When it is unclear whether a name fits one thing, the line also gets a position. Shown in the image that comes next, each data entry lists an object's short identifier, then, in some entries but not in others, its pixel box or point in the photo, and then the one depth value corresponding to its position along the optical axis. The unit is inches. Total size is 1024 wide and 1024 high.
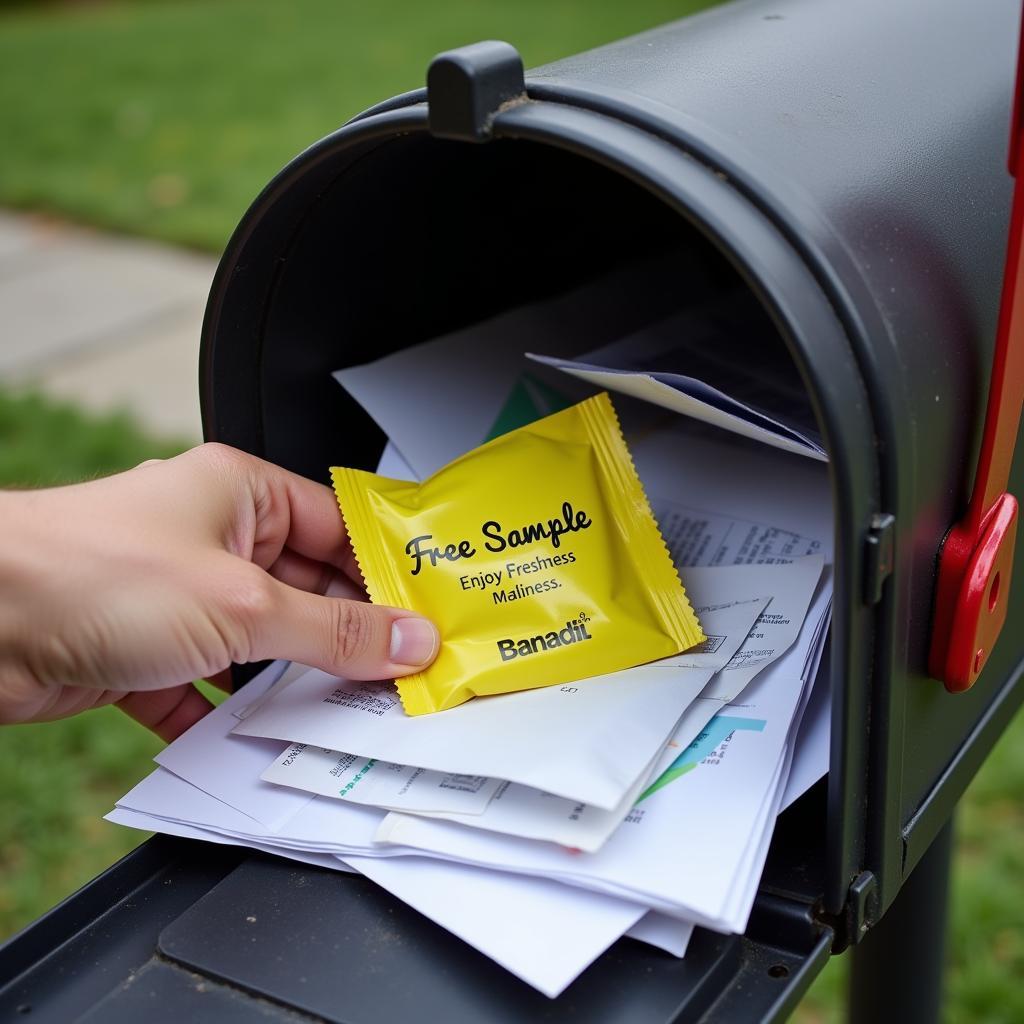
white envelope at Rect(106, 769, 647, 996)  28.0
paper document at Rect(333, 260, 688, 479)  42.3
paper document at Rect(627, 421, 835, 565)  41.3
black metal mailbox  26.8
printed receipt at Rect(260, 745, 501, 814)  31.9
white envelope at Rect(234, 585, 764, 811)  30.4
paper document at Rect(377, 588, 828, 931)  28.2
